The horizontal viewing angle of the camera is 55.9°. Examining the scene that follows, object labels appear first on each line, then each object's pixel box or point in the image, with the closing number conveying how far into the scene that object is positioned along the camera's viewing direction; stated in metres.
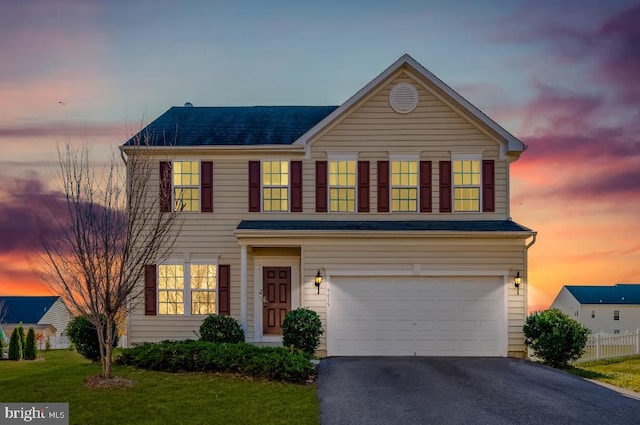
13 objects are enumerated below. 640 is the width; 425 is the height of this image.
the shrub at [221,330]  16.50
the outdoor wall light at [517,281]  16.98
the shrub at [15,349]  18.62
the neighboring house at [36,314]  41.16
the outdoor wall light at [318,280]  16.92
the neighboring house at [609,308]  51.09
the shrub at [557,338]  15.89
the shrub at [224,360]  12.95
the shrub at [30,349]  18.78
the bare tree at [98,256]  12.28
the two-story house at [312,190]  17.89
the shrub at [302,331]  15.78
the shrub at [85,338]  15.31
